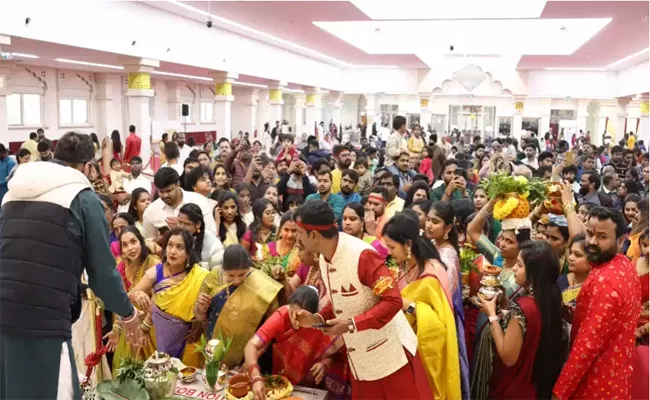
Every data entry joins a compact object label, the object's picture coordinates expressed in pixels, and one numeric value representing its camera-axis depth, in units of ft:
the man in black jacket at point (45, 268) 7.53
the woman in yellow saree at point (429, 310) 9.31
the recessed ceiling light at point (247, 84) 56.44
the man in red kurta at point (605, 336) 8.10
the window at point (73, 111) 49.26
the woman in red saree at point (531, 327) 8.73
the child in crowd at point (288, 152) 24.12
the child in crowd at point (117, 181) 18.43
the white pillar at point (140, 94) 30.58
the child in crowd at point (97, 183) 18.09
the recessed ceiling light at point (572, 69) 63.78
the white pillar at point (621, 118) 61.67
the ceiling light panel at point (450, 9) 30.68
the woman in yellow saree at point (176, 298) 10.32
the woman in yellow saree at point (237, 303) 9.92
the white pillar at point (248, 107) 60.31
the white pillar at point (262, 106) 75.51
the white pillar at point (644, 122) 53.36
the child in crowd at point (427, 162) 25.62
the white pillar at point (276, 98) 51.96
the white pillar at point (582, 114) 74.23
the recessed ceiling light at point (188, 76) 53.06
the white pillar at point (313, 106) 62.44
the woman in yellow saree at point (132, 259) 11.57
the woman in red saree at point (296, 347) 9.05
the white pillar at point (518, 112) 67.46
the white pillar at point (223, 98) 39.73
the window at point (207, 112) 70.44
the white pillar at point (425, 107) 67.87
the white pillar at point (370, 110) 71.51
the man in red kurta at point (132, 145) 31.30
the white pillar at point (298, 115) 78.01
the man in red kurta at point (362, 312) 7.80
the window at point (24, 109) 44.07
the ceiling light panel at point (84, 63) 38.45
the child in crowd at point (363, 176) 20.72
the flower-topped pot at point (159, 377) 8.47
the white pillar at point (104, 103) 52.13
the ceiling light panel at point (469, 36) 43.93
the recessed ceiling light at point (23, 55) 35.06
